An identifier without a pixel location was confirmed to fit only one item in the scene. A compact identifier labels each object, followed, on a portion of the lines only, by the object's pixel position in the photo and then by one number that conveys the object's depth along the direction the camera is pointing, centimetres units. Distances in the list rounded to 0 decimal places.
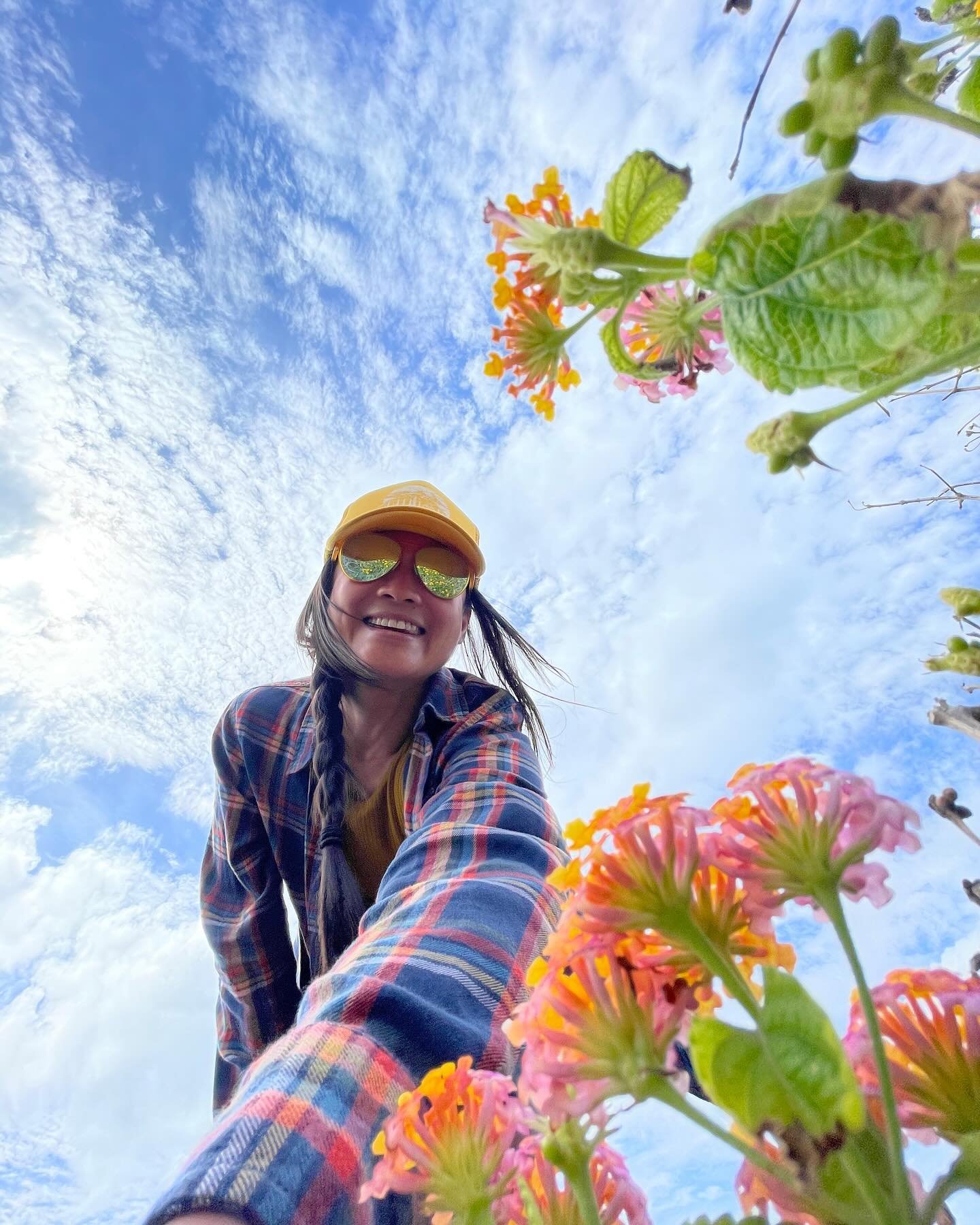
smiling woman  49
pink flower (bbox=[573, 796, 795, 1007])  21
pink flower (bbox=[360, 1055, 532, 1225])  24
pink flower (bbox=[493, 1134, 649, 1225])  23
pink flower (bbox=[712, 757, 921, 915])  22
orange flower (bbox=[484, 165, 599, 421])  37
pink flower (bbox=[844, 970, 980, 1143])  19
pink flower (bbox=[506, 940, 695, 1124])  21
